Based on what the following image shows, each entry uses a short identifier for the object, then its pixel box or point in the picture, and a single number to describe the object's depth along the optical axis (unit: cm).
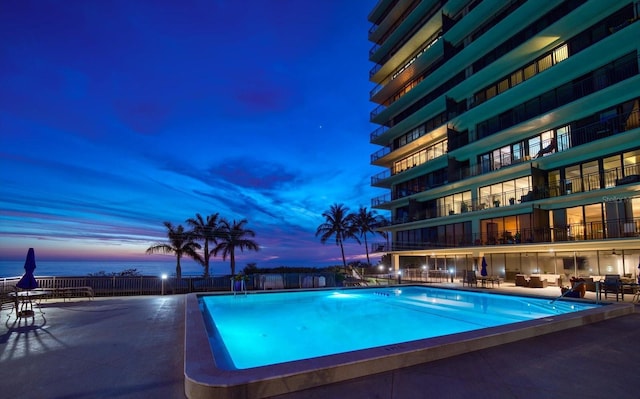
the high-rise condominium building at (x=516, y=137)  1730
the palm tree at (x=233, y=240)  3456
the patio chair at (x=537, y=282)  1730
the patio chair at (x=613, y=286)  1206
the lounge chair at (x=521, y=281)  1815
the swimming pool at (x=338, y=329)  368
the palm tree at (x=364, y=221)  4534
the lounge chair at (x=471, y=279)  1858
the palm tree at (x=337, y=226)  4447
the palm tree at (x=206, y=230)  3331
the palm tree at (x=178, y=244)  3112
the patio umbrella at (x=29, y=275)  830
